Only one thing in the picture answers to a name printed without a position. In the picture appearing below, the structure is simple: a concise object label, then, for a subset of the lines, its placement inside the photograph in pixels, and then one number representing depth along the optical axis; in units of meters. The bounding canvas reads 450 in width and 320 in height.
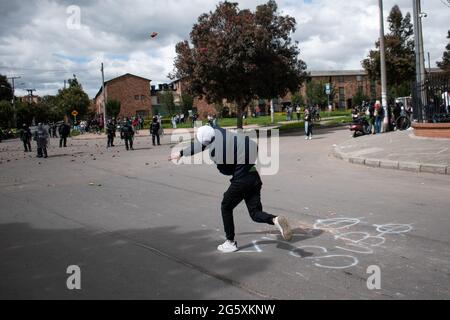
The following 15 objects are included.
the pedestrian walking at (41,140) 20.20
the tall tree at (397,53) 37.94
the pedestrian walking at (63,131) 27.23
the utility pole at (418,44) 17.41
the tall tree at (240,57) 25.06
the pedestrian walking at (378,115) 20.72
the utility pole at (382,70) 20.41
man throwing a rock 5.16
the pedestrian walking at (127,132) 21.62
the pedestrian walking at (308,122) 21.40
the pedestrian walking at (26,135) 24.85
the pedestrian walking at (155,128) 24.12
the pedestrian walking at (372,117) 21.67
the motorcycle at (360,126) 20.94
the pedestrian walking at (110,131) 24.22
